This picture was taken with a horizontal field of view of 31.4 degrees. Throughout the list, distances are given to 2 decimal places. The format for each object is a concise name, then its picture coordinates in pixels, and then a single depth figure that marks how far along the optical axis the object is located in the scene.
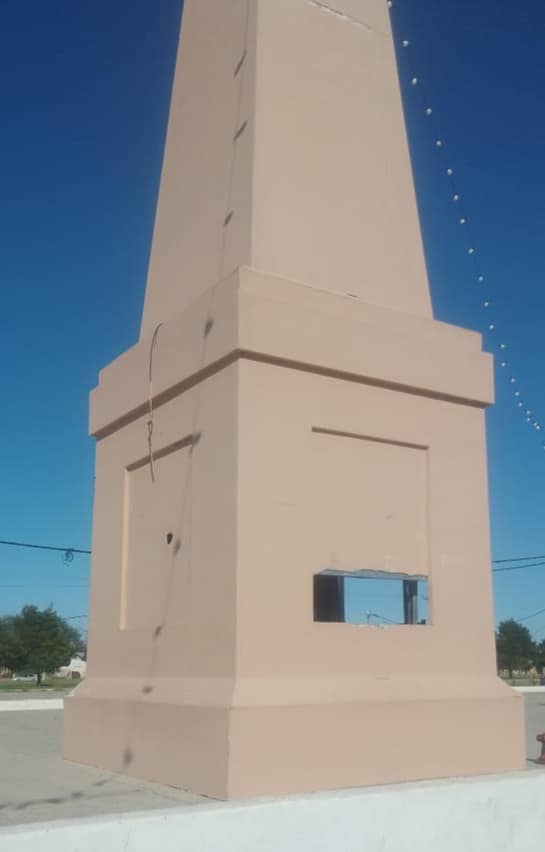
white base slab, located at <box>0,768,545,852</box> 4.47
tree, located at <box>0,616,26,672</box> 59.41
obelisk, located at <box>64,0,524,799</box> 5.80
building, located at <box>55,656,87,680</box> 81.68
